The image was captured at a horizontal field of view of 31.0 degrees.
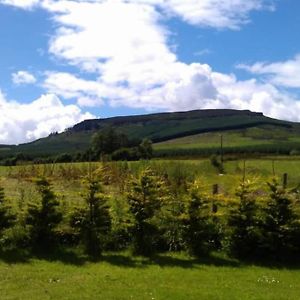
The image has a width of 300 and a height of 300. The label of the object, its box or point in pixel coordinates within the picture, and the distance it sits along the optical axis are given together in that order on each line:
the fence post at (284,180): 27.21
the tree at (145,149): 97.38
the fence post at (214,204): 26.96
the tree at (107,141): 115.79
